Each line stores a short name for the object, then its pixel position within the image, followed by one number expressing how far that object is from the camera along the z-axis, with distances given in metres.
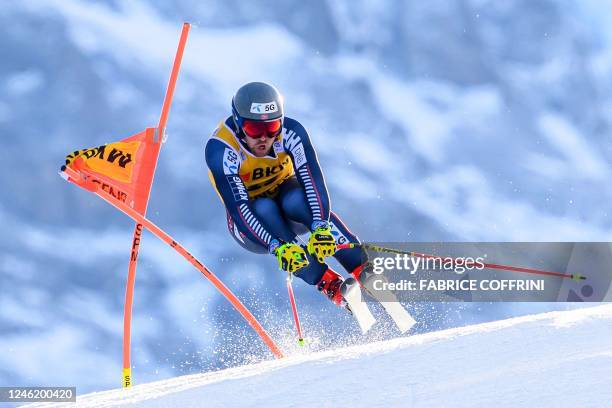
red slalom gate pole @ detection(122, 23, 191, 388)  17.23
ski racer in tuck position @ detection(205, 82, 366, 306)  15.16
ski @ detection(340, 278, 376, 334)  15.77
